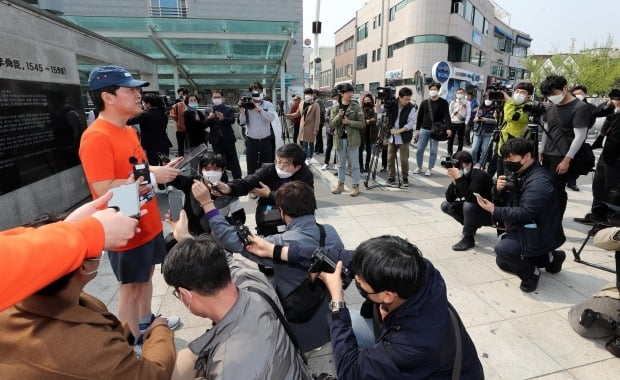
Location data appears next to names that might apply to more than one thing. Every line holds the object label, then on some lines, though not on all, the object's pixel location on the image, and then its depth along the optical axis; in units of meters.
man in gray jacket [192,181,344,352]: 2.07
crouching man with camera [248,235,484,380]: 1.35
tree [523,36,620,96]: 28.91
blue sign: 18.62
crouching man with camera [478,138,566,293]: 2.99
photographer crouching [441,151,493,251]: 3.87
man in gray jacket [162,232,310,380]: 1.26
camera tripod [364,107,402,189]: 6.51
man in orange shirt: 1.94
